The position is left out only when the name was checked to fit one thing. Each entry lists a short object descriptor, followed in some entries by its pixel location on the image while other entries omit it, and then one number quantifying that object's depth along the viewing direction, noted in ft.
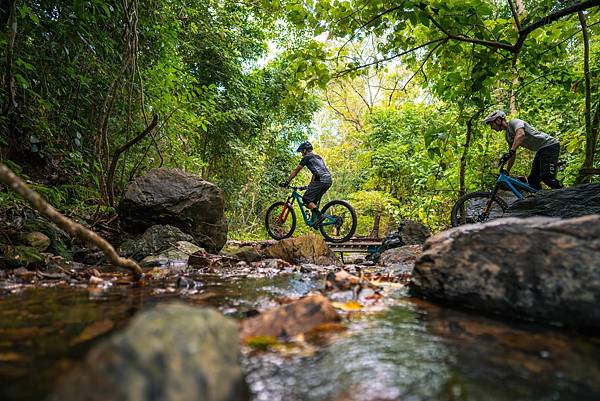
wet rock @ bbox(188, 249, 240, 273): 13.73
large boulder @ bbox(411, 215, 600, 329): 5.64
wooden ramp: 28.78
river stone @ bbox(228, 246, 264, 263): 17.92
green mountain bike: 27.50
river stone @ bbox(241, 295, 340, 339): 5.36
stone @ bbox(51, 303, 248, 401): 2.30
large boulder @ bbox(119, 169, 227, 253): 19.69
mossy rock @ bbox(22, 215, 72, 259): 13.95
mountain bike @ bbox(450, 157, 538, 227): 22.21
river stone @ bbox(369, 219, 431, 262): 26.71
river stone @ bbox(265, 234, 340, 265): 19.98
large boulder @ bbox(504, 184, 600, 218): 16.69
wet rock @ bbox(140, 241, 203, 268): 15.05
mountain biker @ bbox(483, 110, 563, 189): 20.83
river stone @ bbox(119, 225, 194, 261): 17.10
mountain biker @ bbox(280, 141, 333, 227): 27.78
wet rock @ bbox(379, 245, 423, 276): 20.95
